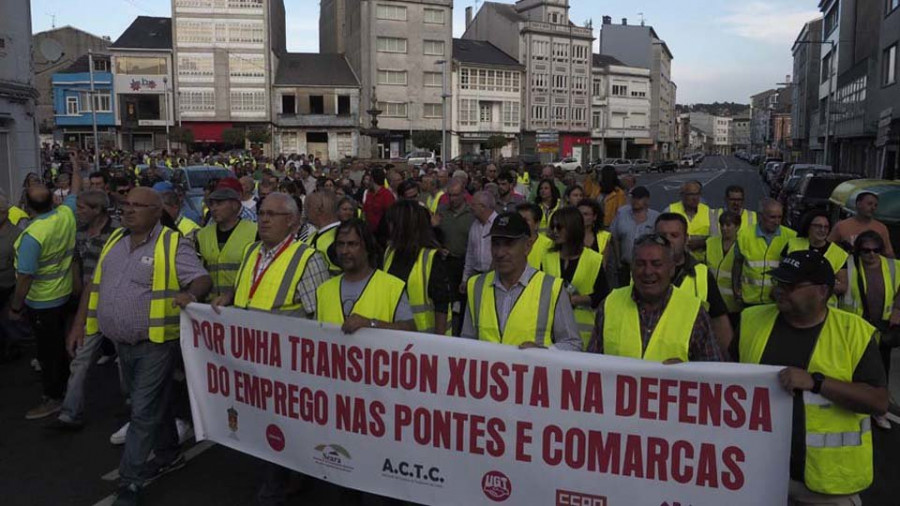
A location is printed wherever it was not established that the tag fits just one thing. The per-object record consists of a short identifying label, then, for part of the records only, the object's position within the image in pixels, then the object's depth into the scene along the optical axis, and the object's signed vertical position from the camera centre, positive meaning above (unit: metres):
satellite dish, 21.19 +2.93
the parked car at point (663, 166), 71.49 -0.63
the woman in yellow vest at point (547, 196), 10.15 -0.51
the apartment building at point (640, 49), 100.25 +14.41
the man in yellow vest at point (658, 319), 3.58 -0.76
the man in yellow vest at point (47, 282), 6.27 -1.07
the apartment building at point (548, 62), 74.00 +9.53
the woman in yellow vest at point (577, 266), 5.55 -0.80
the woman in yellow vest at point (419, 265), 5.07 -0.71
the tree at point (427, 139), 61.22 +1.47
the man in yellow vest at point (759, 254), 6.62 -0.82
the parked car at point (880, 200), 11.76 -0.68
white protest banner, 3.48 -1.32
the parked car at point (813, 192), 18.88 -0.80
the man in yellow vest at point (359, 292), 4.31 -0.77
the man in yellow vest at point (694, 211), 7.85 -0.53
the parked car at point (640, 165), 67.75 -0.53
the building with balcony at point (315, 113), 61.59 +3.58
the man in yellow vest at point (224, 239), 5.76 -0.63
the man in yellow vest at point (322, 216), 6.25 -0.50
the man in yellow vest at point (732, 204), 7.75 -0.45
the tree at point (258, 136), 55.50 +1.47
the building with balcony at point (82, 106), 59.34 +3.85
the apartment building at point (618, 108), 85.12 +5.78
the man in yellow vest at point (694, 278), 4.27 -0.70
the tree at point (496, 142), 66.44 +1.38
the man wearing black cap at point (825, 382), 3.16 -0.91
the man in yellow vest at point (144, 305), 4.73 -0.92
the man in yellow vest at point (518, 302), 4.00 -0.76
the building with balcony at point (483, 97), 68.44 +5.53
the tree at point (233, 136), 55.69 +1.46
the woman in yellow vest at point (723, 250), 7.10 -0.86
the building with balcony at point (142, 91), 58.88 +4.95
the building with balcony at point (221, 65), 58.72 +7.05
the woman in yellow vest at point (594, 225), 7.23 -0.63
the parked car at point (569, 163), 62.90 -0.37
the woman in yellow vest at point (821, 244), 6.57 -0.72
